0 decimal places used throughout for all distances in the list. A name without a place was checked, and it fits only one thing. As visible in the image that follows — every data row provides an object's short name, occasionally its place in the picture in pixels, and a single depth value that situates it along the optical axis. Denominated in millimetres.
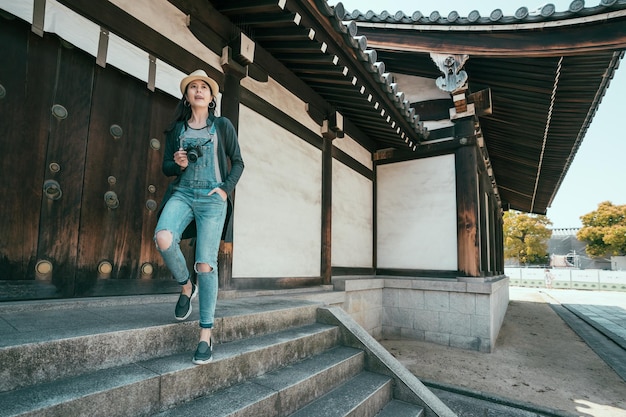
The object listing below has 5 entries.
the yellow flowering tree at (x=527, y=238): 39719
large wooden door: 2920
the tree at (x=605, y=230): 37406
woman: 2289
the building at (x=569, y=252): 41366
